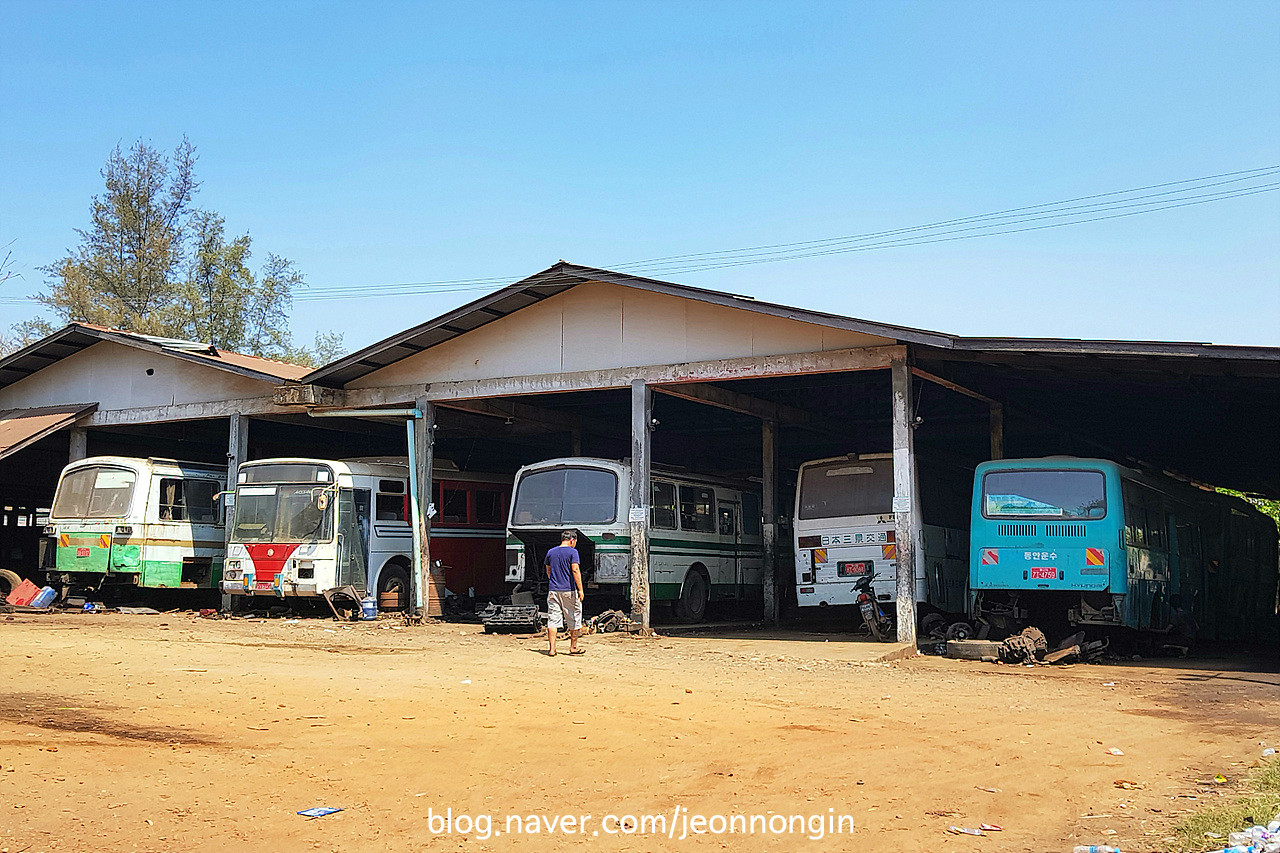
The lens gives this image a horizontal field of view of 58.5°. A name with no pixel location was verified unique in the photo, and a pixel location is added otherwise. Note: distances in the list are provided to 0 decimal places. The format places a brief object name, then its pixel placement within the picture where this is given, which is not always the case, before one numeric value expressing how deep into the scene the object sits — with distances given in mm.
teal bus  14570
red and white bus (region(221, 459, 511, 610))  19125
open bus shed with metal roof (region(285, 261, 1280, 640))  15734
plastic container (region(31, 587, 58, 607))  20594
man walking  13938
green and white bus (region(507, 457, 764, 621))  18109
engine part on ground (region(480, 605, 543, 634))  16797
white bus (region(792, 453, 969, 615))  17484
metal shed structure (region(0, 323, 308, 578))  22219
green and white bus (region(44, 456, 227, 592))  20500
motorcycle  16625
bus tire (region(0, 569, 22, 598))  21797
